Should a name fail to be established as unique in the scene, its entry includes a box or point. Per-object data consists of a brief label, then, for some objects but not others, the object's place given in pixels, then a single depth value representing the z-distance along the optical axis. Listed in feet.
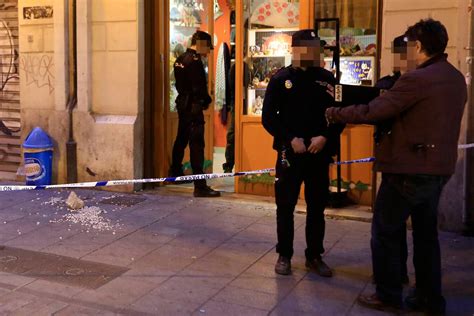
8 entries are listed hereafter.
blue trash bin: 28.30
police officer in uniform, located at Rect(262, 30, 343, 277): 16.38
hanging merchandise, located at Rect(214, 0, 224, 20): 36.65
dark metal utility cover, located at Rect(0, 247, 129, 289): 16.75
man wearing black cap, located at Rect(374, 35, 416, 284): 14.15
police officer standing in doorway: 26.68
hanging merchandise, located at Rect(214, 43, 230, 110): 33.17
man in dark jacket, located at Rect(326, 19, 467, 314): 13.39
